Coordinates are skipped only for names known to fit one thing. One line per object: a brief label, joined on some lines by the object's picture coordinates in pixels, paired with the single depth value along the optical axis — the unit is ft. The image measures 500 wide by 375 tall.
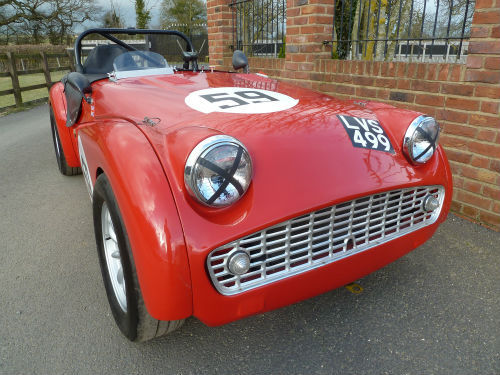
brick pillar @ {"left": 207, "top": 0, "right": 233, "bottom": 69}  19.30
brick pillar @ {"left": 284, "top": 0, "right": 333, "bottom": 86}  13.53
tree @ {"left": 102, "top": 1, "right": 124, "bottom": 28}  114.83
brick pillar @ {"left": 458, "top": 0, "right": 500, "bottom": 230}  8.59
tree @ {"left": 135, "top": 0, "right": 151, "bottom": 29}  134.21
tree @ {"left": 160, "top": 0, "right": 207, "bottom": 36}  120.98
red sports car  4.38
